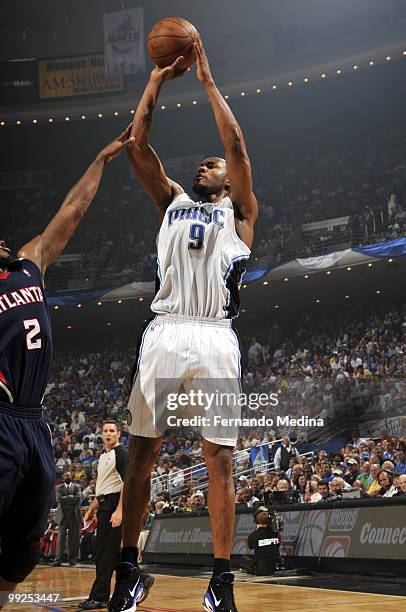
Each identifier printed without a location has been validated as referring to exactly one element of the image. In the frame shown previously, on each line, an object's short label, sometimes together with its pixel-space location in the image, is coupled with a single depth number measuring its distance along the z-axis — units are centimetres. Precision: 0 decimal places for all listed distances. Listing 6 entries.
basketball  474
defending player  364
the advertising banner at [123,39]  2673
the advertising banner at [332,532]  858
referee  781
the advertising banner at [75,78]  2867
